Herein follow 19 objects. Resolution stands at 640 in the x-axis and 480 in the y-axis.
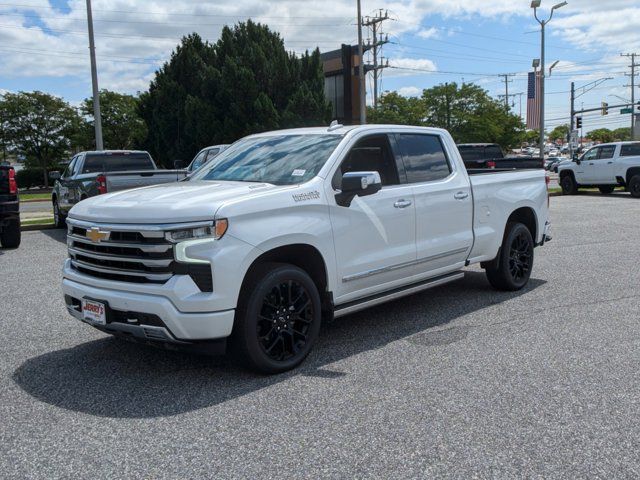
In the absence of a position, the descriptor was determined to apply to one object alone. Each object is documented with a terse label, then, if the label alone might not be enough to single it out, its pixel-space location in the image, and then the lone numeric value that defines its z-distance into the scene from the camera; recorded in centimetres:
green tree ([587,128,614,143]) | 13418
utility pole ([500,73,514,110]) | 9214
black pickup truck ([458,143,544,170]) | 1734
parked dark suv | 1067
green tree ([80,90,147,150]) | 4800
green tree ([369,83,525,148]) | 6046
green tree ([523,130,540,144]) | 12084
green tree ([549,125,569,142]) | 16725
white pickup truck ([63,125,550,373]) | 415
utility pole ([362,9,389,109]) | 5419
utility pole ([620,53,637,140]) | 7131
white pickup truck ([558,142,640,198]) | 2156
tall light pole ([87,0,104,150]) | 2067
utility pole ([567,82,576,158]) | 5292
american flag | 4246
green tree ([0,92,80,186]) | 4575
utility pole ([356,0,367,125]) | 2917
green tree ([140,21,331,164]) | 3188
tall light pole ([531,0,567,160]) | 3142
